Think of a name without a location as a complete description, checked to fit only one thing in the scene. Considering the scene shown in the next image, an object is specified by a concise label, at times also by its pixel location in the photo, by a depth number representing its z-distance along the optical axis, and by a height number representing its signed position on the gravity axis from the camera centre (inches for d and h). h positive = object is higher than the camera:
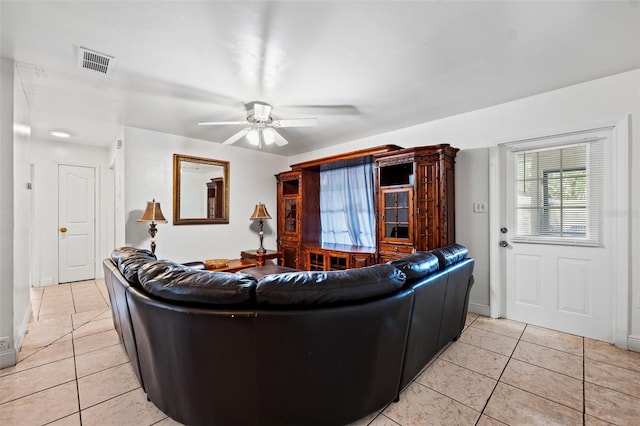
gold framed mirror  164.1 +14.7
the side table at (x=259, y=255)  174.4 -28.0
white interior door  181.3 -6.5
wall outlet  82.4 -39.7
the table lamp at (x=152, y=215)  137.3 -0.8
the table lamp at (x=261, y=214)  177.7 -0.5
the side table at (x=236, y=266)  133.8 -27.5
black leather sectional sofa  49.5 -24.7
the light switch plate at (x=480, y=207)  125.7 +2.7
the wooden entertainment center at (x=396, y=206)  125.3 +3.6
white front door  100.1 -8.1
